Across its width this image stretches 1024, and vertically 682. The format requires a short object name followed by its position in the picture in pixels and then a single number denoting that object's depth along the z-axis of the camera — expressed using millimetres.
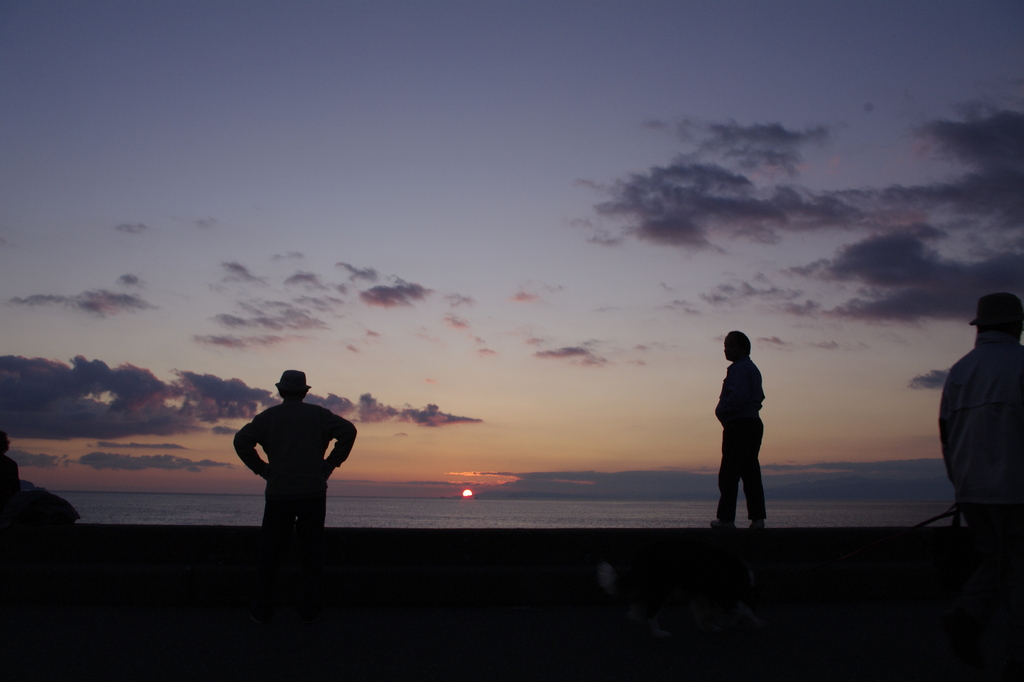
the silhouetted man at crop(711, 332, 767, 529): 6488
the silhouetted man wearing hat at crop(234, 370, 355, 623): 5297
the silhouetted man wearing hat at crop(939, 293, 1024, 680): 3221
